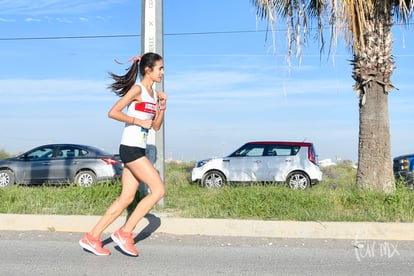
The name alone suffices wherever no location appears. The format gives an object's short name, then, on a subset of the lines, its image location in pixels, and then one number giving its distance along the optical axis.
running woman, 5.31
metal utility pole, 8.09
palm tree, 8.84
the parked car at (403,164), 14.46
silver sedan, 15.88
